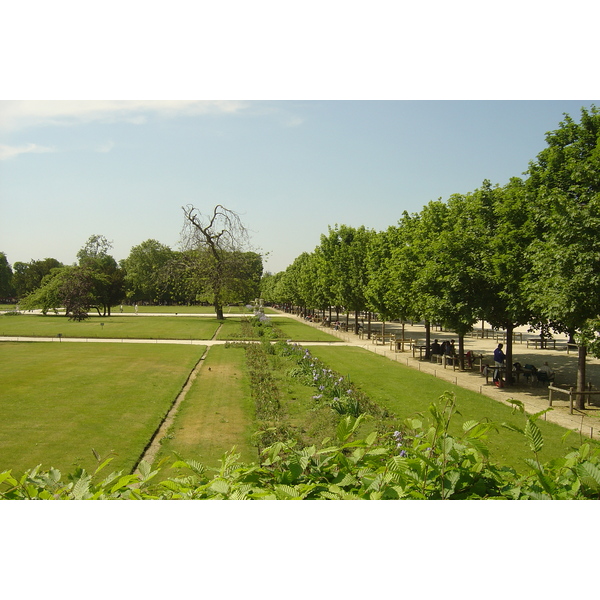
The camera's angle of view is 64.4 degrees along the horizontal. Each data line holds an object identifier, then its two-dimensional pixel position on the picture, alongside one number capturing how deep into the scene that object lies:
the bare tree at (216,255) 57.38
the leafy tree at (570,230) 13.35
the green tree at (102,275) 61.06
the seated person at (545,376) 20.48
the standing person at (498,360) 20.20
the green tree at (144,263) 84.88
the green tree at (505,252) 17.73
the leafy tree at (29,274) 71.25
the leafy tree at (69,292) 49.94
